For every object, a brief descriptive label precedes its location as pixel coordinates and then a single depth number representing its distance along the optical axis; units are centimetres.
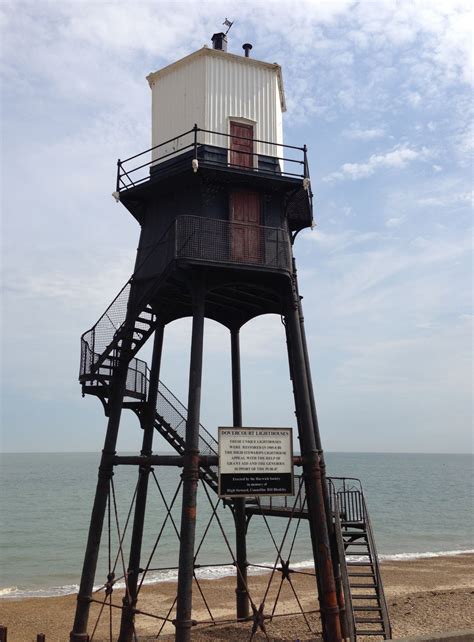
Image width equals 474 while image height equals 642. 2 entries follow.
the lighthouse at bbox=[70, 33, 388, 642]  1547
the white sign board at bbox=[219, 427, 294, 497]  1466
